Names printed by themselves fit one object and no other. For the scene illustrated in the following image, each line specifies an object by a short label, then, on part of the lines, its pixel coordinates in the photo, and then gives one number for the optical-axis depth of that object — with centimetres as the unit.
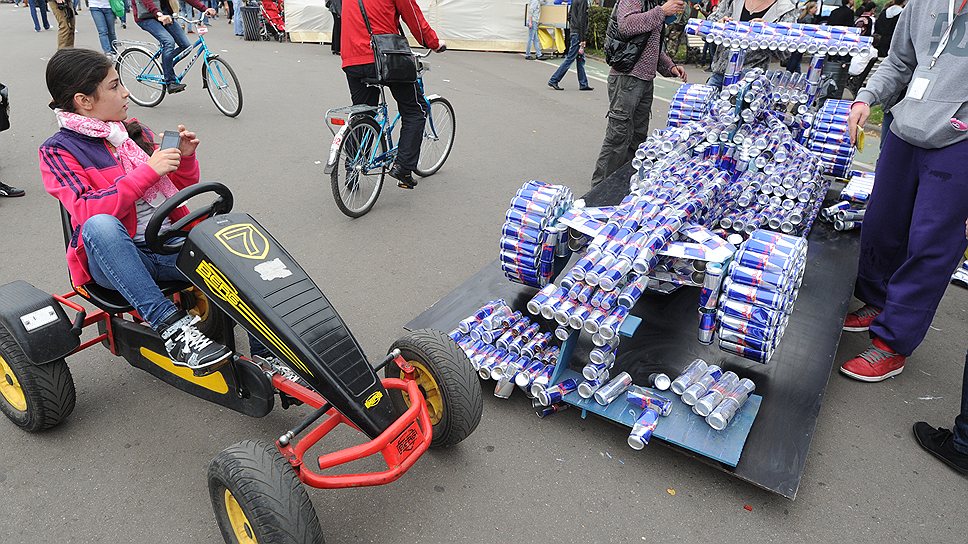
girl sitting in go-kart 241
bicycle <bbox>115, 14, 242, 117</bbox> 755
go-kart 198
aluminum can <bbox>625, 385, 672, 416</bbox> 274
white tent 1396
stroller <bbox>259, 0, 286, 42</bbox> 1474
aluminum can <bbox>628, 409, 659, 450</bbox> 260
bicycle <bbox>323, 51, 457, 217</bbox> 483
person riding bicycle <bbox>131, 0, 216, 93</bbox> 712
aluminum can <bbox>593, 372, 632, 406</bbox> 278
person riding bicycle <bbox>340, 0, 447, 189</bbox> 484
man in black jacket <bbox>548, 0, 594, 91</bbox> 1048
